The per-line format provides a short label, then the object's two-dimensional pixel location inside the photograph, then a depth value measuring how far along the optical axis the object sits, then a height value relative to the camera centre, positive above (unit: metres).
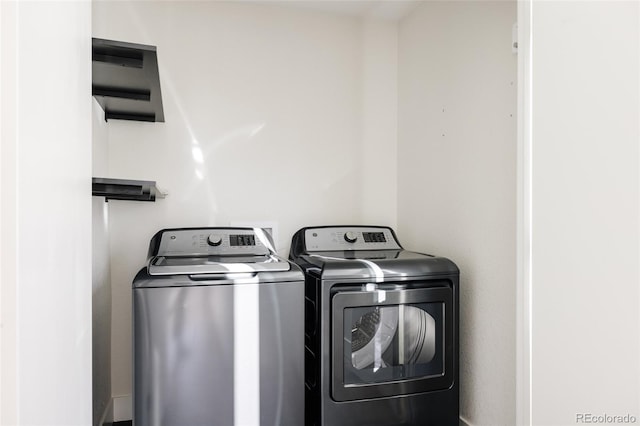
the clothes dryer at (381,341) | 1.65 -0.52
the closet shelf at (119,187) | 1.32 +0.08
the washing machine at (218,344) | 1.43 -0.46
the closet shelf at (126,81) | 1.14 +0.45
